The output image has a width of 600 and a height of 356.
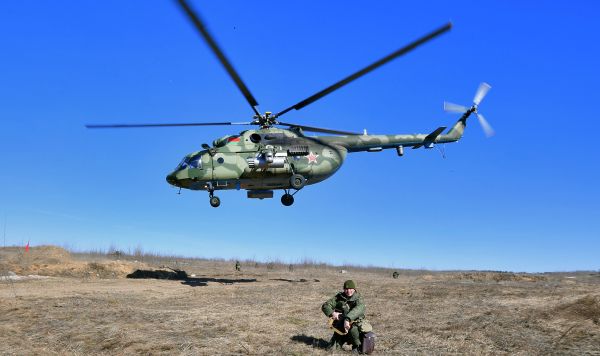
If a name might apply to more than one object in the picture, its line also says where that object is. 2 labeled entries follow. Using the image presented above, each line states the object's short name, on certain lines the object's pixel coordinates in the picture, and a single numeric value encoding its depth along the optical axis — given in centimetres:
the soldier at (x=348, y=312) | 727
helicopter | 1877
